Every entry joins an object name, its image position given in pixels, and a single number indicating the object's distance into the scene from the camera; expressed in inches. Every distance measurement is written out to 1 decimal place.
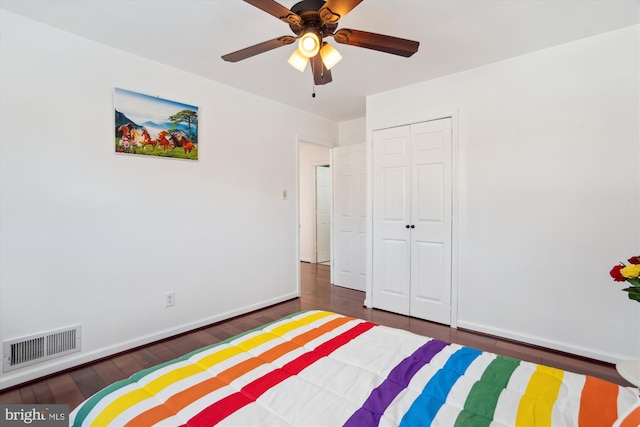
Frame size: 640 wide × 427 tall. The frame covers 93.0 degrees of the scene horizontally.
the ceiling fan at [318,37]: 59.2
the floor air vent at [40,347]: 81.0
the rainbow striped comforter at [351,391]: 37.4
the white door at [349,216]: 171.8
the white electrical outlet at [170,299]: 111.8
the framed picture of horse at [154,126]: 99.9
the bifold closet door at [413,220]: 123.6
